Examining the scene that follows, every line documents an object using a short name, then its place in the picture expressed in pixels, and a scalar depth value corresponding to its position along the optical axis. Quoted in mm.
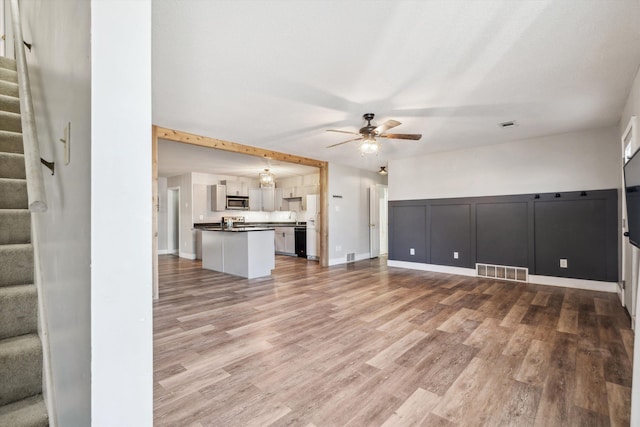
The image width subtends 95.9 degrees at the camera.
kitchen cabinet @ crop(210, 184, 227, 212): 8305
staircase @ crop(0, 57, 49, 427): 1246
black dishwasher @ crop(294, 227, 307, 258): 8539
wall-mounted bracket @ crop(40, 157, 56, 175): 1071
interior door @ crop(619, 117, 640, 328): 3152
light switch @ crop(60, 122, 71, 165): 851
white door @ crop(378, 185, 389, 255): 9125
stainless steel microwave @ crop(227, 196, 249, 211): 8625
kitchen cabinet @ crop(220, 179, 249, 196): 8648
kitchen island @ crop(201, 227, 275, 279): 5449
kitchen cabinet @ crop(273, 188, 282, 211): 9677
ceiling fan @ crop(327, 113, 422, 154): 3797
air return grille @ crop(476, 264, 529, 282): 5250
